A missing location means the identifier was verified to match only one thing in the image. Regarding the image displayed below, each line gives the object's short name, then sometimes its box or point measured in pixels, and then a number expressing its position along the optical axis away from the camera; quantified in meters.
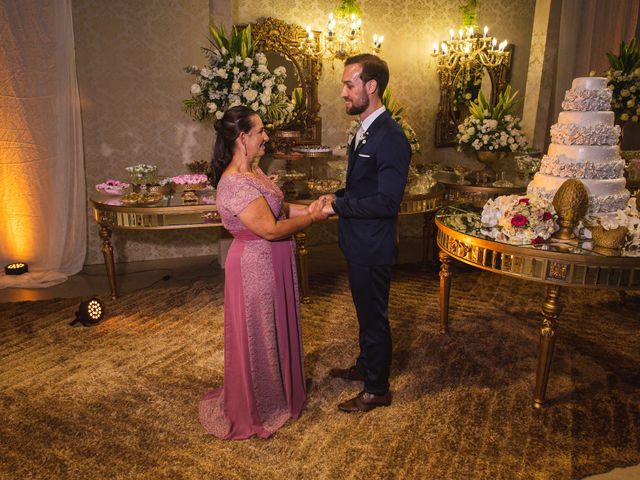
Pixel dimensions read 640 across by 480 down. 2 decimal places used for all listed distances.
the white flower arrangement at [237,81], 4.67
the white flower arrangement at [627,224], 2.90
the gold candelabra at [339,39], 6.01
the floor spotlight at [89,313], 4.38
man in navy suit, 2.74
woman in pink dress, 2.71
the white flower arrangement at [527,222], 3.07
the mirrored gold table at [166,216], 4.49
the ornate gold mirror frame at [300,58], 5.96
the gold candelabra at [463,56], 6.42
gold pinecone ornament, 3.10
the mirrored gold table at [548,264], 2.84
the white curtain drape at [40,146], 5.29
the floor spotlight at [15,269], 5.69
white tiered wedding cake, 3.38
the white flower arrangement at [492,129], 5.57
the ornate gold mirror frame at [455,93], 7.09
